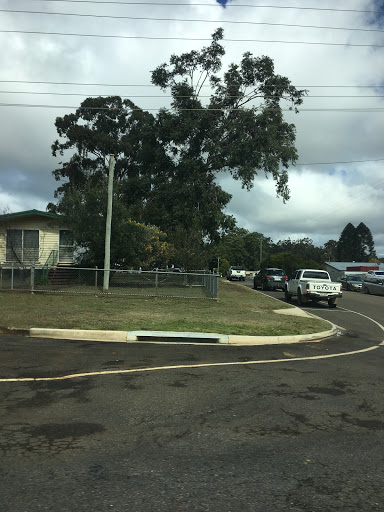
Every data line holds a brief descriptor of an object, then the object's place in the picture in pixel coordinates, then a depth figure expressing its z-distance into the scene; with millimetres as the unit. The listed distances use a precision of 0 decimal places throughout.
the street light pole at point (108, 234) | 20084
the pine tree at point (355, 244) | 135750
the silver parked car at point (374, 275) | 36456
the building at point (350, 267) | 84562
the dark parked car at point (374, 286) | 34719
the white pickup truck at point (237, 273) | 59688
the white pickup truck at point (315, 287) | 21750
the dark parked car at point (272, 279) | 34750
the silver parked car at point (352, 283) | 42084
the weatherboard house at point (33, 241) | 26328
